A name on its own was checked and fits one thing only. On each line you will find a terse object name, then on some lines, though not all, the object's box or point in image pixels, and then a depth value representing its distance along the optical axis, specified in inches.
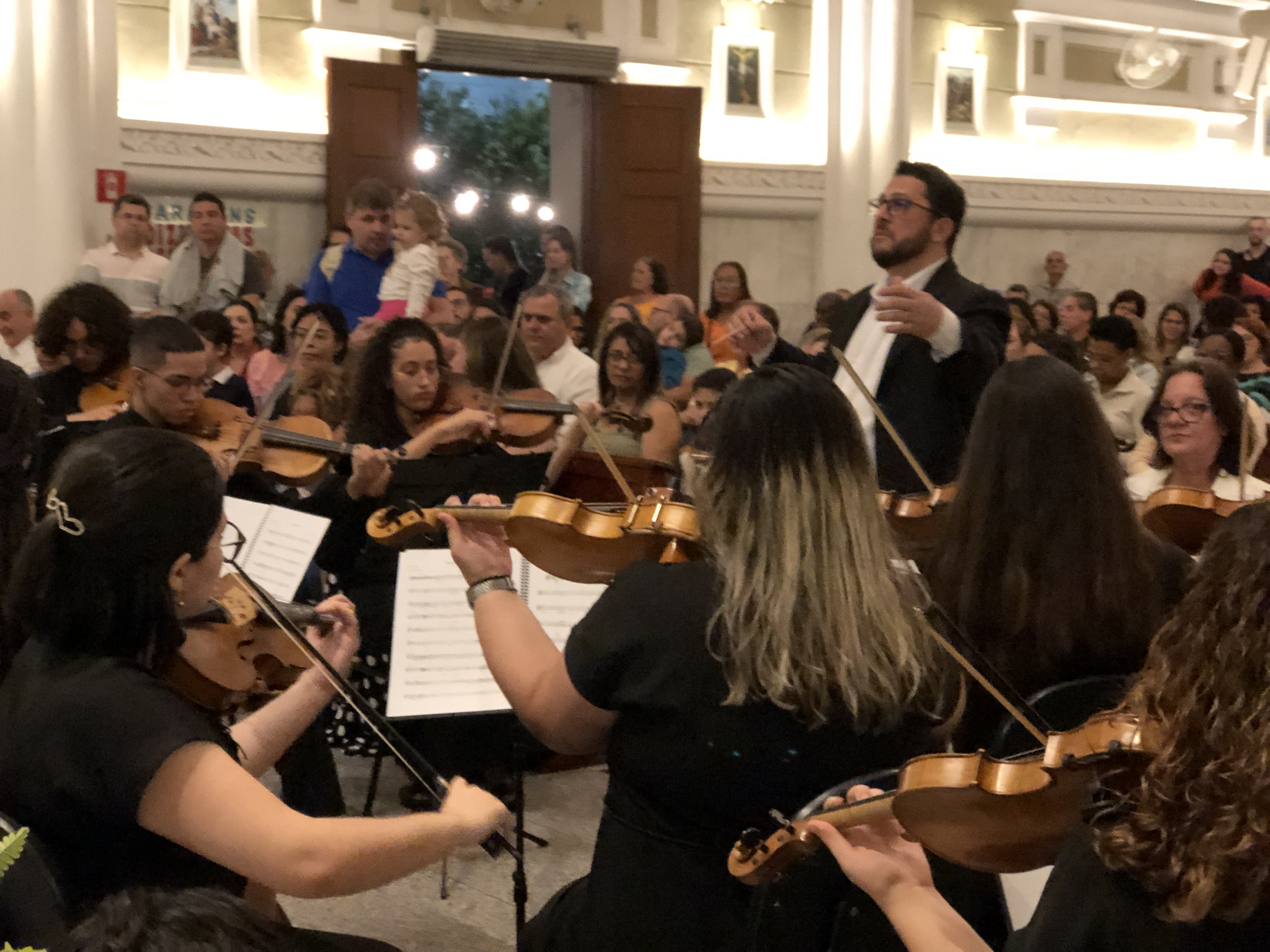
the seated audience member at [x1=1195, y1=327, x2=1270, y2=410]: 204.1
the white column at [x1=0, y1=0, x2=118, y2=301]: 263.1
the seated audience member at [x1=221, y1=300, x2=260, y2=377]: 204.7
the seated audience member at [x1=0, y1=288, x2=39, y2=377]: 206.5
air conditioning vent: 323.9
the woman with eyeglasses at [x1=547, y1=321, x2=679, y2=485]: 165.9
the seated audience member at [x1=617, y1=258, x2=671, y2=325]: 292.0
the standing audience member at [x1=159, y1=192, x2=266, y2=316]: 252.4
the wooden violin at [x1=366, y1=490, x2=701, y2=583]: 80.7
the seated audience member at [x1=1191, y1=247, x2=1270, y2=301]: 390.0
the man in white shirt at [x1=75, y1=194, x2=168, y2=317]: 242.4
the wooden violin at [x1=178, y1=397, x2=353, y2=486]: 136.0
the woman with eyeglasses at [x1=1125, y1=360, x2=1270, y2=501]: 125.0
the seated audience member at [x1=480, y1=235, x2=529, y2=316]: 307.3
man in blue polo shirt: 227.9
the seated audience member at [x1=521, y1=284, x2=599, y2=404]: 190.1
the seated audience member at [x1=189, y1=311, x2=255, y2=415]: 168.2
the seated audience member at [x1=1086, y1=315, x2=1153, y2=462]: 208.5
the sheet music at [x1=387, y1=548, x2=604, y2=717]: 92.5
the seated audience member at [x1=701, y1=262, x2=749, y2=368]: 304.2
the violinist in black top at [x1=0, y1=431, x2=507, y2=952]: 55.3
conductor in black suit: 118.5
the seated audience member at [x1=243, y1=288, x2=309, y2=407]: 205.2
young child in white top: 220.4
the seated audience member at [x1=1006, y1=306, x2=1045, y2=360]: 224.8
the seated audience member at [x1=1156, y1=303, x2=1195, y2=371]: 318.0
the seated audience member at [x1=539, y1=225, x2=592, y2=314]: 308.5
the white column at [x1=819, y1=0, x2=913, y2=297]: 371.6
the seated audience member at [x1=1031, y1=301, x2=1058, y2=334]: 323.0
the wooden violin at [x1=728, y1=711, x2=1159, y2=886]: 43.8
